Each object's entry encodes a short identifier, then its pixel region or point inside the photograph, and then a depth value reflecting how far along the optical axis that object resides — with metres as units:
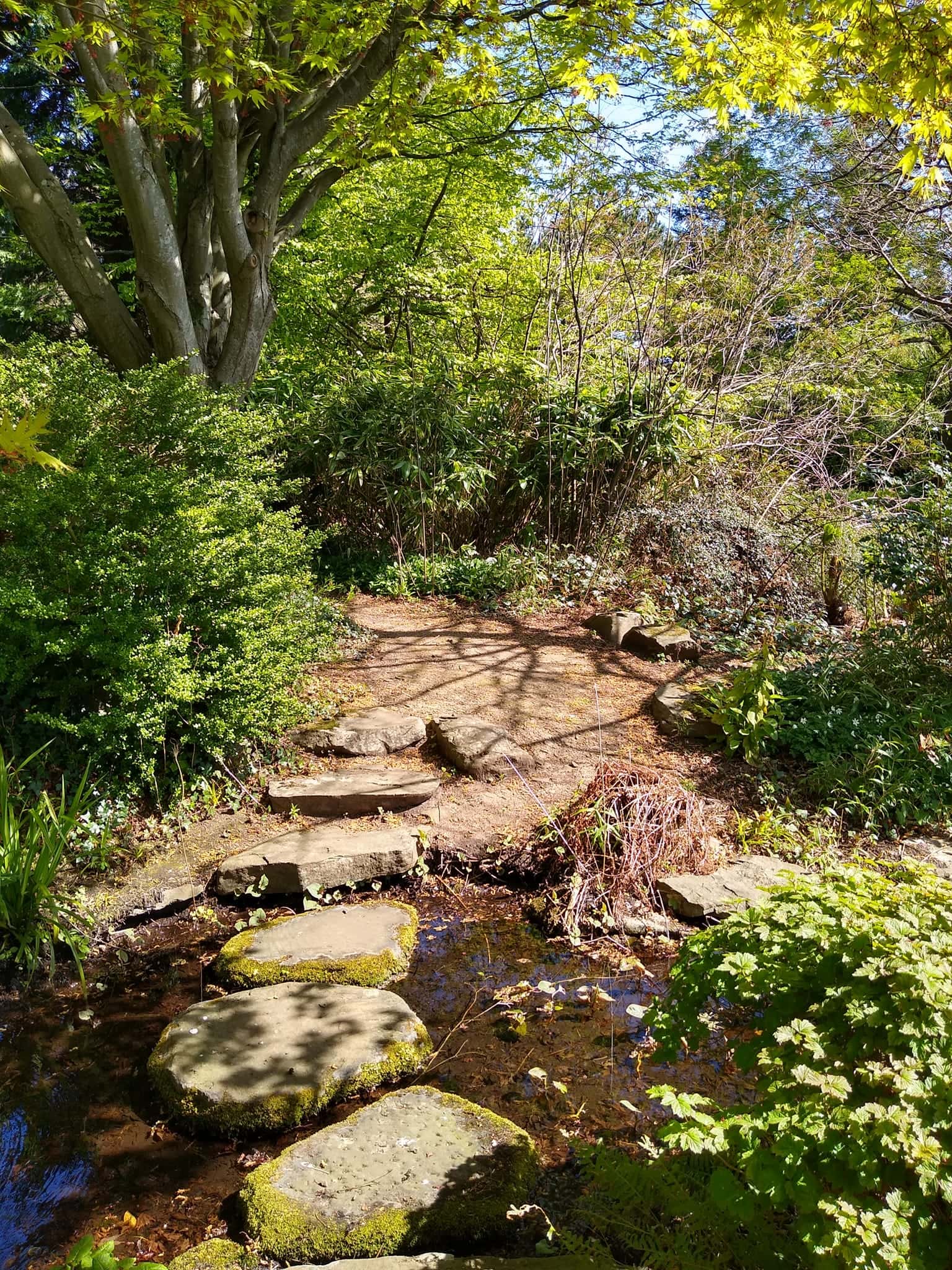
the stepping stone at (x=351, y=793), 4.74
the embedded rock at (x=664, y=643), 7.33
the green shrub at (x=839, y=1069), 1.53
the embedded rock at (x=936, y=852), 4.63
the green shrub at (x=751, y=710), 5.53
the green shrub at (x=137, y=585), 4.25
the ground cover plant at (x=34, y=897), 3.64
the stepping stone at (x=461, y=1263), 2.12
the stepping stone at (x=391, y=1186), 2.39
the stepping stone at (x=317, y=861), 4.20
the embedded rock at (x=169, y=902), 4.04
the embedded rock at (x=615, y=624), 7.63
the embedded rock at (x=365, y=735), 5.37
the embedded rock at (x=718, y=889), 4.17
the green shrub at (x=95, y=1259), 1.98
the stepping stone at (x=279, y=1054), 2.90
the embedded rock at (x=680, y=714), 5.84
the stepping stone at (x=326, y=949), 3.62
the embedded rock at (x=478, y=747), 5.30
